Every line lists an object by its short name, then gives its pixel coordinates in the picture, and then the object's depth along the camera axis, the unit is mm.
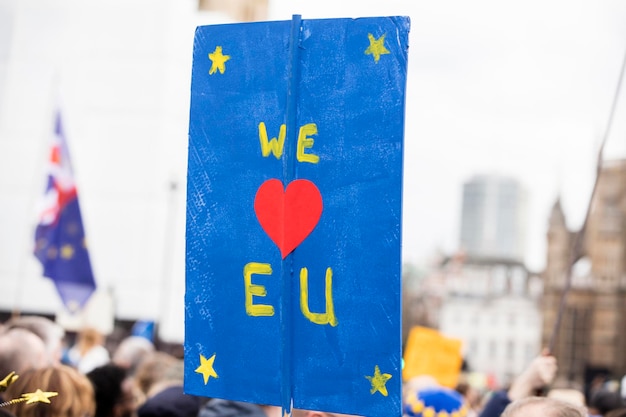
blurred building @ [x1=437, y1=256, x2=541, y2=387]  93062
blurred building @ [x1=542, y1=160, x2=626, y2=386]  52500
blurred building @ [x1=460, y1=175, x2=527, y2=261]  184750
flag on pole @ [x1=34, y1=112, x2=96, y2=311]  8227
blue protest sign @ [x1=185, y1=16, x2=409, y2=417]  2750
